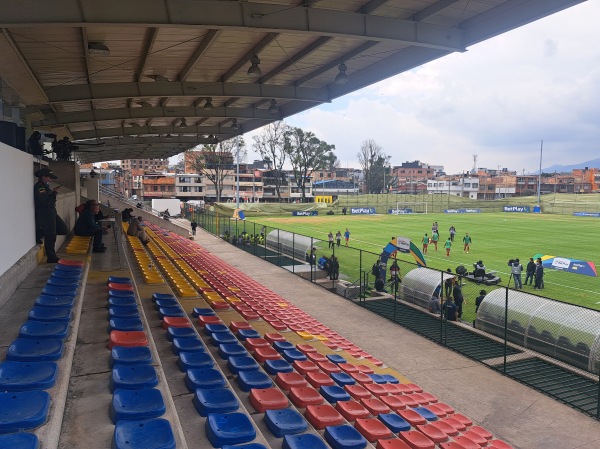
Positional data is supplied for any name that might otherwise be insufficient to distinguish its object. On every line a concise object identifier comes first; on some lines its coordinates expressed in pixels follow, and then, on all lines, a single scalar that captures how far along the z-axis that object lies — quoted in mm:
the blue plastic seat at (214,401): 4574
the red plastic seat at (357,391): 6641
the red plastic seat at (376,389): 7027
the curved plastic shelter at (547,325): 9562
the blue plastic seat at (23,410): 3182
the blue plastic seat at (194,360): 5668
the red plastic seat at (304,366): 7100
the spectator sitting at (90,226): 12062
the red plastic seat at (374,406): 6131
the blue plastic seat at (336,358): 8325
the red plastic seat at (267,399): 5219
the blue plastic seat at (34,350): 4254
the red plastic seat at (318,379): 6602
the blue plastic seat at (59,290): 6375
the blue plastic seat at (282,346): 7981
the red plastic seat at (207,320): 8299
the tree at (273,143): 84812
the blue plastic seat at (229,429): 3979
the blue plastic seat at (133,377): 4289
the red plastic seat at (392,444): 4945
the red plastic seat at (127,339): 5337
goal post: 74369
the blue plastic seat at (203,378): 5121
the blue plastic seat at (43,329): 4762
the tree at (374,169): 118375
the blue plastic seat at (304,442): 4293
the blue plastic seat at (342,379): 7020
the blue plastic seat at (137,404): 3771
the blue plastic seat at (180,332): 6717
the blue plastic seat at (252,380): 5754
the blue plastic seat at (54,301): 5761
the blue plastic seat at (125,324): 5910
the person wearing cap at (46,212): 8289
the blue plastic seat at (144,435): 3352
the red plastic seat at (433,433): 5551
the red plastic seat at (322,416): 5168
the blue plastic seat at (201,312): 8898
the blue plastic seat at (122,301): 6953
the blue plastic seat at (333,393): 6109
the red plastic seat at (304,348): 8313
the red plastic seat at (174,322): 7168
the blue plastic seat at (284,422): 4695
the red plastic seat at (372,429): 5180
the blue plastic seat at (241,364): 6203
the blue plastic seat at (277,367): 6719
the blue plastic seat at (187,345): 6173
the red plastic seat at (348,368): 7843
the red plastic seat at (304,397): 5664
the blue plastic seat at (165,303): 8260
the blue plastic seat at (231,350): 6715
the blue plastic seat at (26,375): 3740
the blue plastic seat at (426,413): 6477
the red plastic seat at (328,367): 7515
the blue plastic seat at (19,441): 2926
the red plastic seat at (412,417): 6051
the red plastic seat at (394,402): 6546
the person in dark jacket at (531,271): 19297
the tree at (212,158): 74188
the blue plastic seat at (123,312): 6434
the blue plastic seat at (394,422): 5609
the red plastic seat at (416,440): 5098
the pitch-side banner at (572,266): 20641
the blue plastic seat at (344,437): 4633
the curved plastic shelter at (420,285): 14172
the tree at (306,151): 87500
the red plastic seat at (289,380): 6117
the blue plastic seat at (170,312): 7738
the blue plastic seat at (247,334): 8312
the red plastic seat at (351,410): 5699
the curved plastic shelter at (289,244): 23739
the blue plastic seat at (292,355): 7562
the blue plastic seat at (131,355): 4824
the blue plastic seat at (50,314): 5278
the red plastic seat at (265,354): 7152
